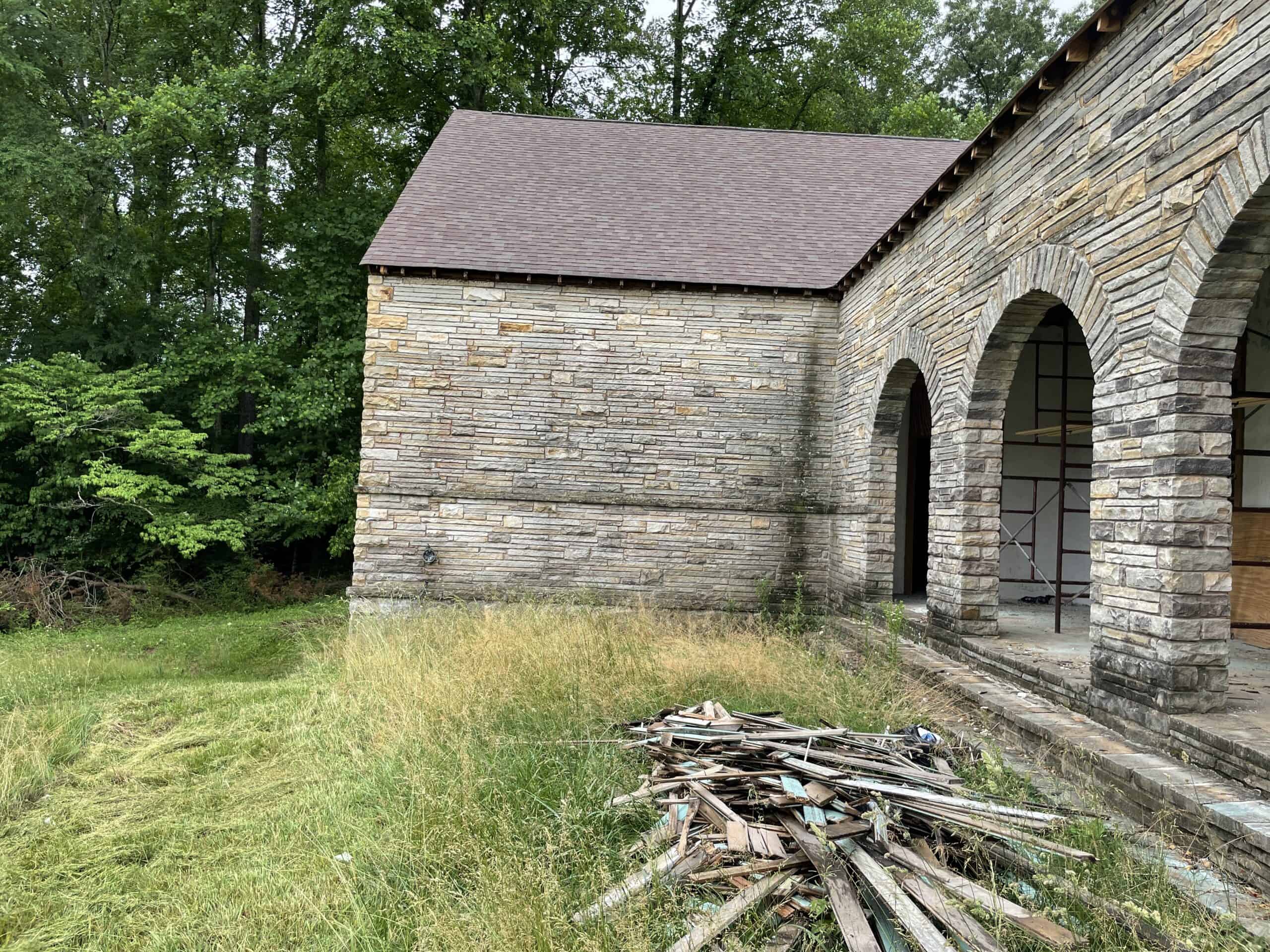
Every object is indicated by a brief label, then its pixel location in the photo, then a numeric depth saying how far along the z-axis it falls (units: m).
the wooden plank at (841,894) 2.93
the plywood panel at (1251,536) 7.88
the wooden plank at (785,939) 2.99
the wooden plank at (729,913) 2.94
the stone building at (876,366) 4.38
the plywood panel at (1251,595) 7.67
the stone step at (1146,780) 3.41
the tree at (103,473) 13.95
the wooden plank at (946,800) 3.67
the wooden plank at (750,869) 3.38
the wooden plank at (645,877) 3.14
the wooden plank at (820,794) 3.88
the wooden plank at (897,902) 2.84
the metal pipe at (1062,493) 7.09
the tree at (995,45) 26.88
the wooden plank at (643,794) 4.10
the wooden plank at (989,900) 2.79
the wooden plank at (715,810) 3.78
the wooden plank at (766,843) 3.53
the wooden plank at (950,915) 2.81
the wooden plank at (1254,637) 7.40
